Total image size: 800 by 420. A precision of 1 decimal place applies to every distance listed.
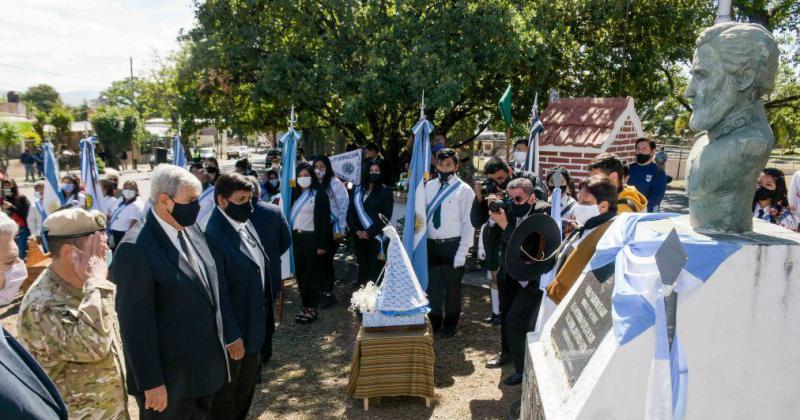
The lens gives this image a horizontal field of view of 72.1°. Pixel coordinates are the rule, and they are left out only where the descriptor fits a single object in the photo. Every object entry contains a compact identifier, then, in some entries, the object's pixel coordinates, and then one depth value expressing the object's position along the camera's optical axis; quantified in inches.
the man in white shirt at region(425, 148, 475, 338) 234.4
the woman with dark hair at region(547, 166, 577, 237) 212.8
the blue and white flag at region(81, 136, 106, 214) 353.0
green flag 289.7
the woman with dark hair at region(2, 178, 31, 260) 321.4
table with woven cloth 176.1
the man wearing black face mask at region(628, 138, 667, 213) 274.2
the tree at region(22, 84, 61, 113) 2779.5
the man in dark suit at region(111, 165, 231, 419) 113.0
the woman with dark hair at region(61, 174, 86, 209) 316.5
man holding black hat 182.4
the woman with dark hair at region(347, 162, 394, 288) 277.0
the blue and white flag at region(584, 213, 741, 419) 77.7
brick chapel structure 276.8
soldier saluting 98.0
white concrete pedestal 81.3
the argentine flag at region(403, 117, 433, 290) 240.8
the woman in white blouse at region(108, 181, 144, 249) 267.6
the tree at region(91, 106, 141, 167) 1258.6
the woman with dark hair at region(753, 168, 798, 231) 241.8
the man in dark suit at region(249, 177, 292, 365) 197.6
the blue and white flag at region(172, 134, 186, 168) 371.3
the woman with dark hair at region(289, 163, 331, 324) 265.7
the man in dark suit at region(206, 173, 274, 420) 144.5
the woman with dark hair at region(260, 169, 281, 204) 340.2
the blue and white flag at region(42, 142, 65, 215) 328.5
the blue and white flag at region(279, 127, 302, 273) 280.5
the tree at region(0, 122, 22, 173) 1042.7
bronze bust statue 93.7
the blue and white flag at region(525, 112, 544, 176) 275.9
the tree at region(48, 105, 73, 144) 1305.4
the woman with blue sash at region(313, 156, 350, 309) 285.1
